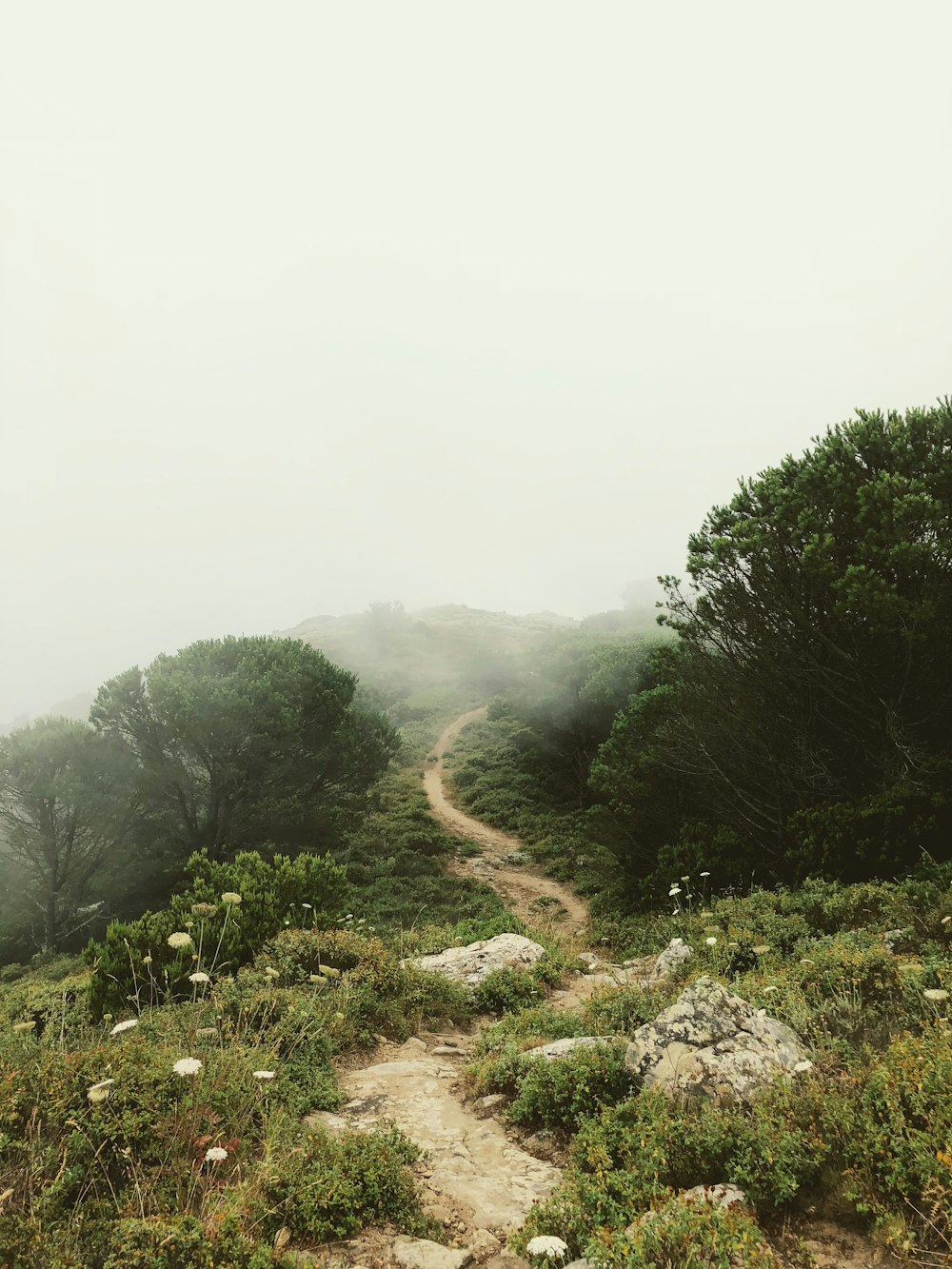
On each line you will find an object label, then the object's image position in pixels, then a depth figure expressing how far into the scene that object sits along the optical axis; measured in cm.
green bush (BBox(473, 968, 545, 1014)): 933
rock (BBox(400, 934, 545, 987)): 1057
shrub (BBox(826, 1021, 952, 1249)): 304
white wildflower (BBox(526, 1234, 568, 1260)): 303
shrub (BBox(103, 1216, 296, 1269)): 290
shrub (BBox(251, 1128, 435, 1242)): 368
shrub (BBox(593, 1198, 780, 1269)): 281
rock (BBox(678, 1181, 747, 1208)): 347
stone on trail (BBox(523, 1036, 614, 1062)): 605
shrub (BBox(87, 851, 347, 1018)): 828
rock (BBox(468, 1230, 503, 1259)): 369
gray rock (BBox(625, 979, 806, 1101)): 458
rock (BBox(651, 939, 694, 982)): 812
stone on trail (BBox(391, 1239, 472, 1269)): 351
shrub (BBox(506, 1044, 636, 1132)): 520
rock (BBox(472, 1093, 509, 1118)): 584
